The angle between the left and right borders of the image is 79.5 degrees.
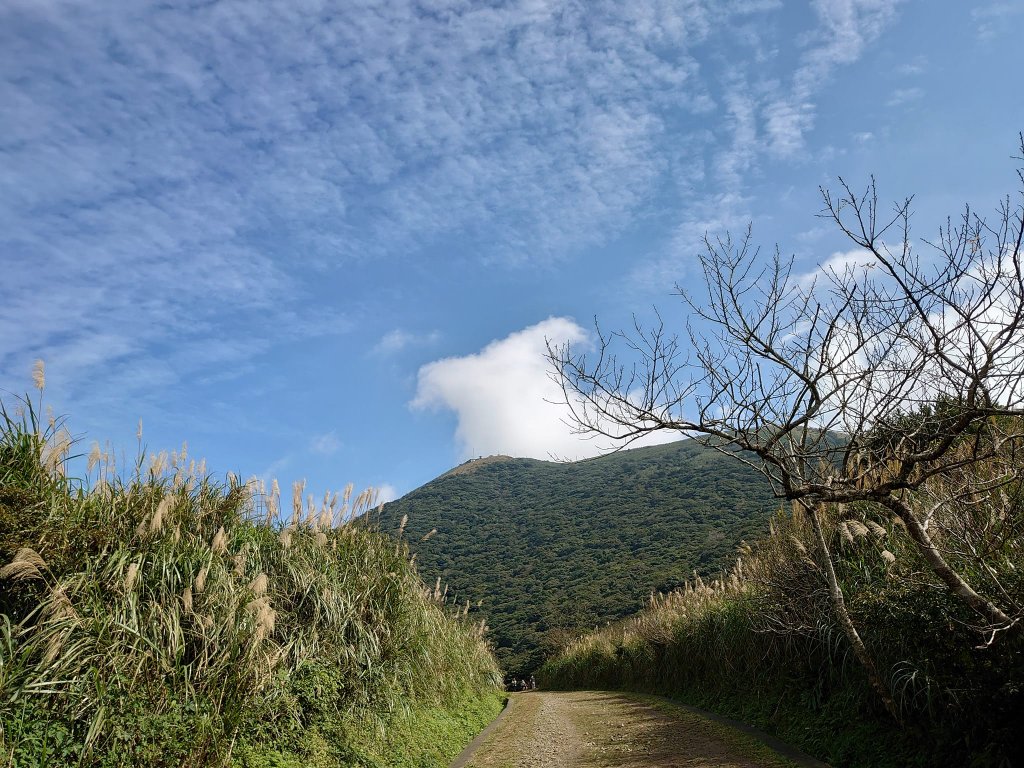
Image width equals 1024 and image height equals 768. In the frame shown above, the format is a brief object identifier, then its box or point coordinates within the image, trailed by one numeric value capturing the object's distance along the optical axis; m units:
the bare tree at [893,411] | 4.11
